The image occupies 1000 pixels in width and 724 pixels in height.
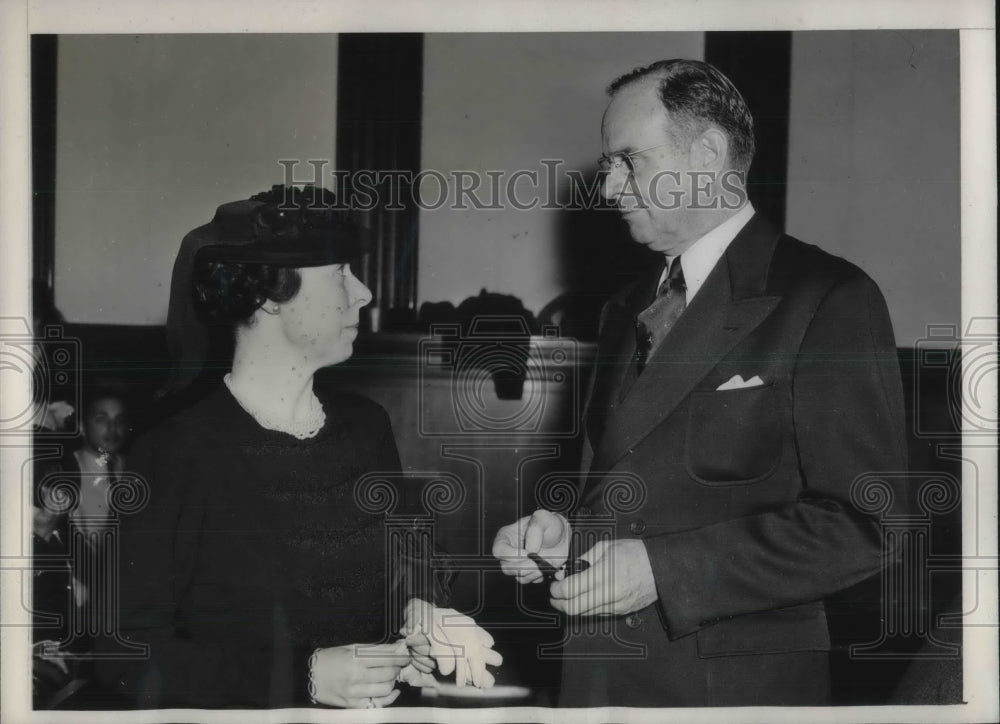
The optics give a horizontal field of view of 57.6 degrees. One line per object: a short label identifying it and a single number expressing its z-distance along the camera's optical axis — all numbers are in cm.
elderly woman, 170
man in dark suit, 165
